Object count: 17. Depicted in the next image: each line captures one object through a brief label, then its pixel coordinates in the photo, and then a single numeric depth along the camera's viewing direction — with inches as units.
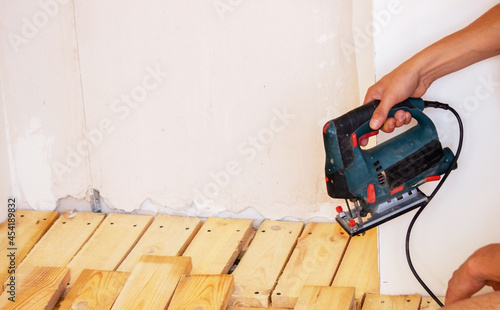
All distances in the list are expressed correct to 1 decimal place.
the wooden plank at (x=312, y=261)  94.7
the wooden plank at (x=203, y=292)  88.7
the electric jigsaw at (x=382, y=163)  77.3
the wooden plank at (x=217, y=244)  102.2
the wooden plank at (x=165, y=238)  107.5
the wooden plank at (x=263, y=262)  94.1
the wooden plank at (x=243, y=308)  93.5
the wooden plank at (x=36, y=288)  93.3
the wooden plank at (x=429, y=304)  85.9
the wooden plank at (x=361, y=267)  95.2
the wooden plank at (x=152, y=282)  90.9
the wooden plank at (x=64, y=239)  108.7
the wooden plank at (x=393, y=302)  86.6
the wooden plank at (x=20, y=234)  109.3
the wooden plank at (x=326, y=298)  86.4
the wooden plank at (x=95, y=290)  92.8
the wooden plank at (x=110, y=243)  106.2
